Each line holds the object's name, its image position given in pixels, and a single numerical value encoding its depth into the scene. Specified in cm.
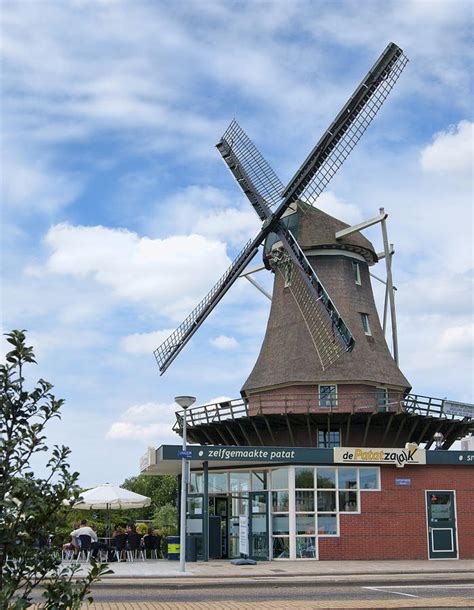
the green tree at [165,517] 5525
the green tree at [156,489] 6857
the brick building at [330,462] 2436
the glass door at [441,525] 2519
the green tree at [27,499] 582
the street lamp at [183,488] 2002
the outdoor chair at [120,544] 2475
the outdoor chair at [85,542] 2297
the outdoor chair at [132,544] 2467
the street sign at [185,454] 2097
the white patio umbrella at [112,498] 2633
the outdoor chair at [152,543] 2585
